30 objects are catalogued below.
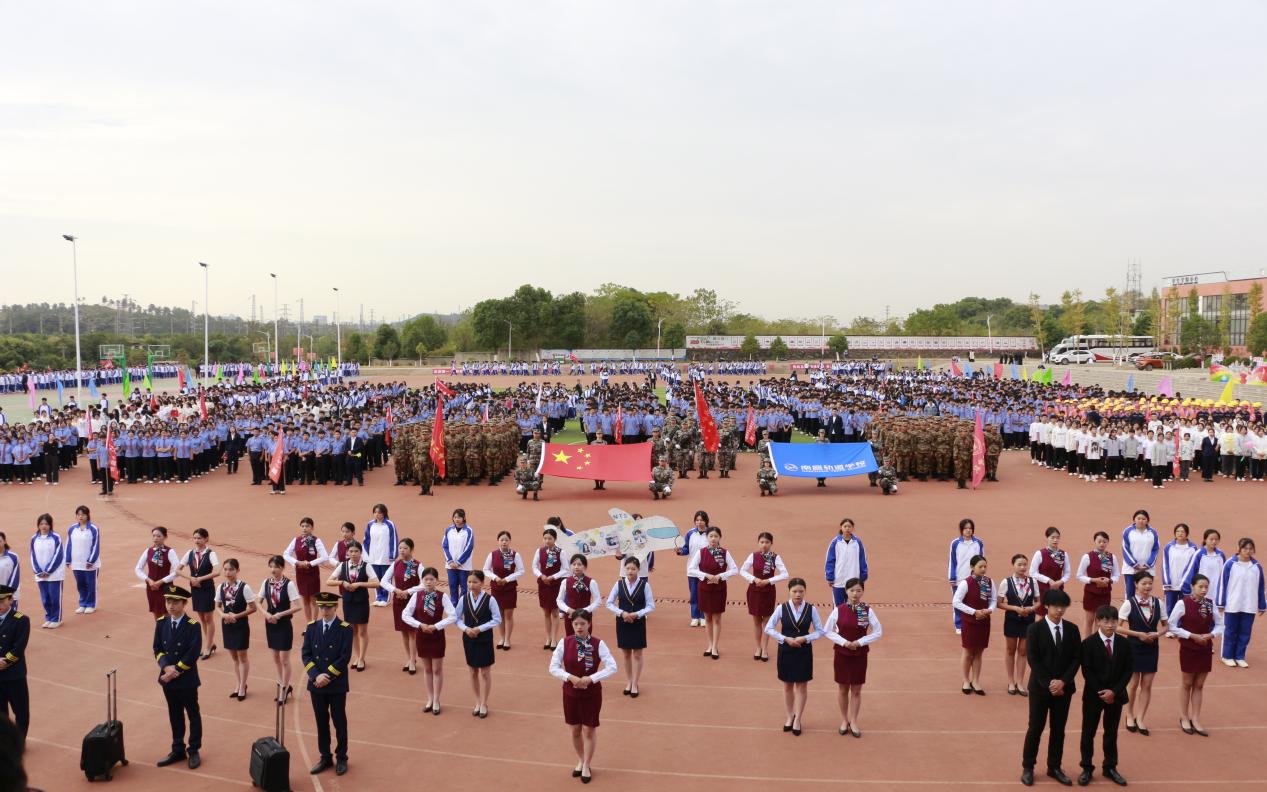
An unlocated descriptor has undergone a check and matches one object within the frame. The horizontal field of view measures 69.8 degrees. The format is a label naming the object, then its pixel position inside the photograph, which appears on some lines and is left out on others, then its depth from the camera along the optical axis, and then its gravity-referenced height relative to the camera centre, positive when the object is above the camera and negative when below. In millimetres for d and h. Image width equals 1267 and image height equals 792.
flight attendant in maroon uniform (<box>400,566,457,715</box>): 7977 -2345
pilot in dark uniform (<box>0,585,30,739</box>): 7105 -2356
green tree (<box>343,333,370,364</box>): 91500 +610
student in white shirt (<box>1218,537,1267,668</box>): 8705 -2296
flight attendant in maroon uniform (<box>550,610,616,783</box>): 6742 -2370
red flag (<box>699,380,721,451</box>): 21312 -1766
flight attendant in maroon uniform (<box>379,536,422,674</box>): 9031 -2222
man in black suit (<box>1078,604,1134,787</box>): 6590 -2417
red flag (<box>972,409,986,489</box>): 19844 -2273
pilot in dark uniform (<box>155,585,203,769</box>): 7090 -2447
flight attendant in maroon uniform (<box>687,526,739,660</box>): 9523 -2356
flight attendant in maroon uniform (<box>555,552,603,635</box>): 8383 -2193
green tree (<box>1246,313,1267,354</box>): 60194 +881
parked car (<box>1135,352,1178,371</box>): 54506 -632
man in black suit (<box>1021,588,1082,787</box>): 6609 -2326
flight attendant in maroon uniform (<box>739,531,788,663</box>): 9398 -2328
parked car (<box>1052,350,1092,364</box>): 68062 -424
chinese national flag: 19156 -2311
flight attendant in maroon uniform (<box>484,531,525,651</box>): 9528 -2288
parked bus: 68562 +189
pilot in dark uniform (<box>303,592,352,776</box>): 6943 -2419
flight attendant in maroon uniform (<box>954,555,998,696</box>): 8281 -2326
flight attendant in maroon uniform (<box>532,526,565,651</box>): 9781 -2363
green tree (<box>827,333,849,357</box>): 86312 +749
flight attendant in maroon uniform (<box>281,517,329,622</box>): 10007 -2234
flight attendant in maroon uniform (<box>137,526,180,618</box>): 9609 -2213
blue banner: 19500 -2308
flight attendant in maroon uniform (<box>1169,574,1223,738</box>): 7621 -2456
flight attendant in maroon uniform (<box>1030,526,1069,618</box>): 9312 -2221
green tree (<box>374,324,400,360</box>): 89375 +1264
